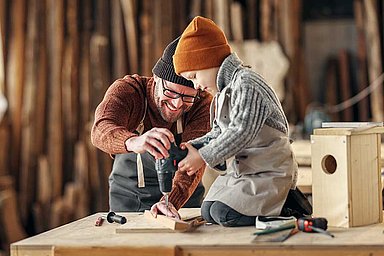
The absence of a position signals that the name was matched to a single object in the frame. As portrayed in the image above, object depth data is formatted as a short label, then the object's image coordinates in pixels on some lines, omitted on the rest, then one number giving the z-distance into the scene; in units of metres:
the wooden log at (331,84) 10.36
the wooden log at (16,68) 9.98
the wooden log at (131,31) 10.00
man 4.79
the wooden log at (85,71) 10.13
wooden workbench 3.75
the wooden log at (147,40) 9.99
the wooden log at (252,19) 10.32
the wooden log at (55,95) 10.13
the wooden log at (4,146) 9.83
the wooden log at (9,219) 9.62
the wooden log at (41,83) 10.12
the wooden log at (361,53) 10.16
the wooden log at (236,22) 10.12
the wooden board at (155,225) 4.16
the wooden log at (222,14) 10.05
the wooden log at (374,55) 9.90
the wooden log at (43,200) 10.07
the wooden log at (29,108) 10.05
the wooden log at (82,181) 10.09
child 4.12
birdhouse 4.25
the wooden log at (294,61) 10.07
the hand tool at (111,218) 4.50
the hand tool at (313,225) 4.04
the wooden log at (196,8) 10.19
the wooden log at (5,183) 9.74
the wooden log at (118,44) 10.10
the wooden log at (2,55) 9.89
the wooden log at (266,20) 10.14
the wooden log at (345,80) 10.31
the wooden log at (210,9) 10.15
